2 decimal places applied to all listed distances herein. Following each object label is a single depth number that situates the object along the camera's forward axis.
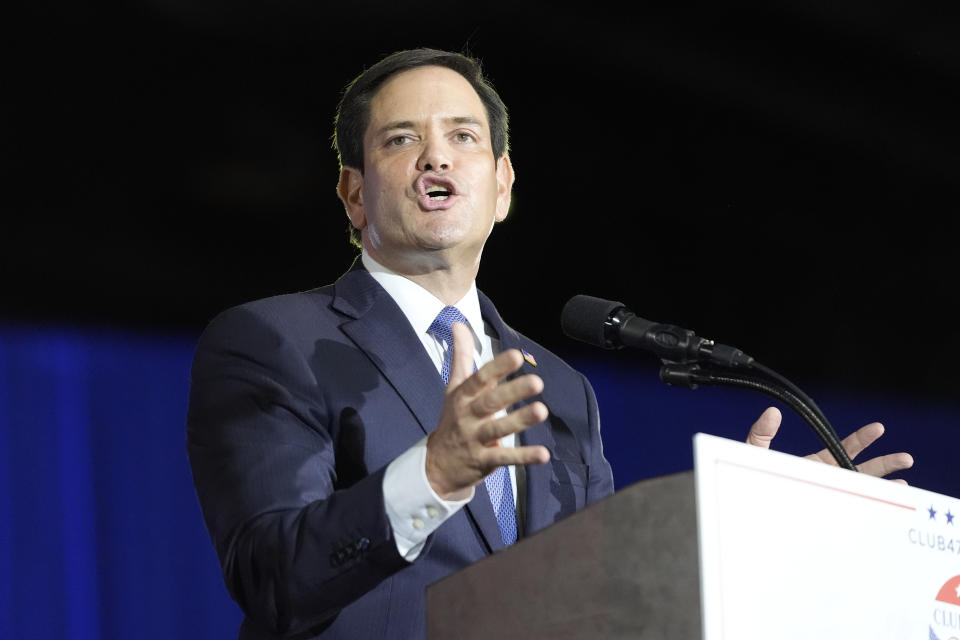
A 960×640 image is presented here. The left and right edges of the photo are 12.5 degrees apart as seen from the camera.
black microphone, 3.73
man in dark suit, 3.66
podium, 3.34
